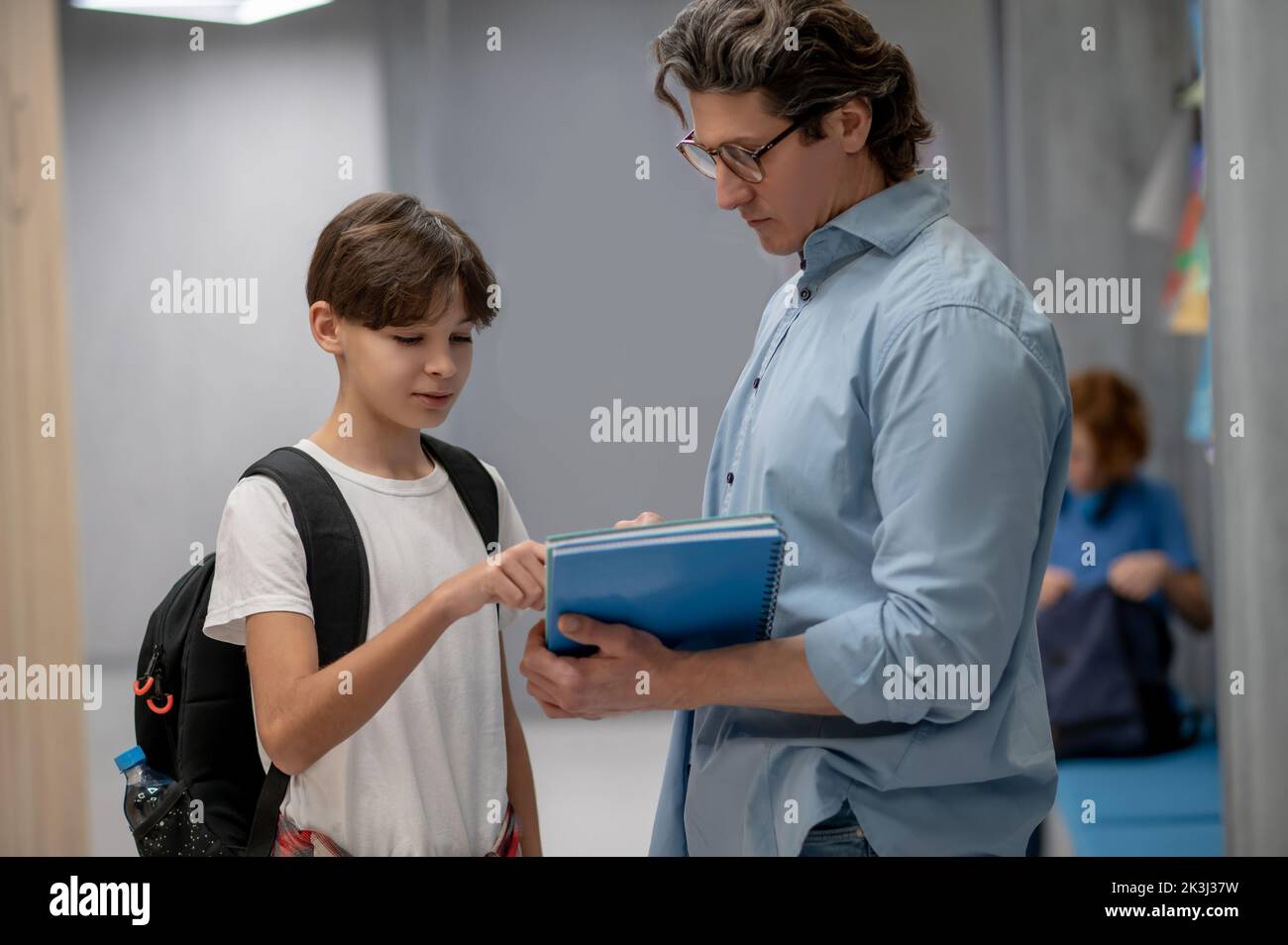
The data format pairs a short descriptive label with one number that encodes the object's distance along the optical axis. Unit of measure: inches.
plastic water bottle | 68.9
